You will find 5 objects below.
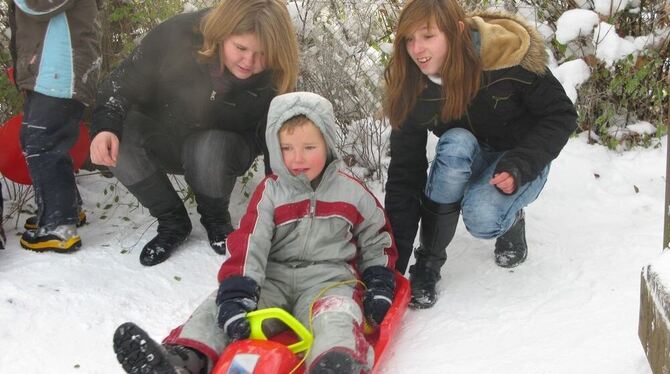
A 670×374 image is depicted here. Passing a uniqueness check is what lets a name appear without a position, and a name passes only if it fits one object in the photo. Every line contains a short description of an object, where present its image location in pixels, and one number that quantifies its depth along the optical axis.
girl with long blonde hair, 2.65
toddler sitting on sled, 2.08
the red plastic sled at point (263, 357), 1.82
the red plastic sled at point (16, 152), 3.04
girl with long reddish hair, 2.38
